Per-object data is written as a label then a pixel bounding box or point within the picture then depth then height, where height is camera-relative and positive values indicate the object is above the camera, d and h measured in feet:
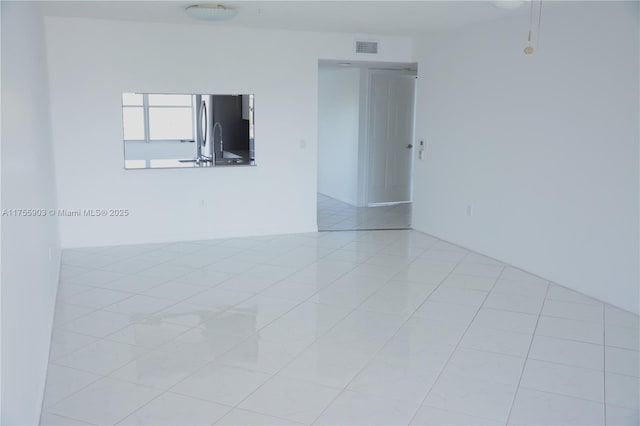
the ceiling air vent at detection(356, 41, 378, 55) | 22.31 +2.86
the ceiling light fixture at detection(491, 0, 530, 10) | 12.65 +2.62
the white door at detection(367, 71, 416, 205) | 28.37 -0.67
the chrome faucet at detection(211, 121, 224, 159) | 21.39 -0.75
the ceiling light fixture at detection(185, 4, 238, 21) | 16.24 +3.04
